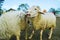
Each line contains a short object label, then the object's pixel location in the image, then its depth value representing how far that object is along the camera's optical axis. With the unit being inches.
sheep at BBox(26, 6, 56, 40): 96.8
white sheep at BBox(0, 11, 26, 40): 92.3
